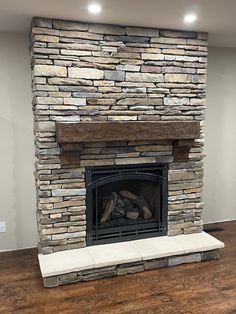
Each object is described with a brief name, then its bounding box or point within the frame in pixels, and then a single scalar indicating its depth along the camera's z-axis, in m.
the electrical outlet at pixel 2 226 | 3.27
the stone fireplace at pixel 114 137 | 2.75
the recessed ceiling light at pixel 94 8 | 2.37
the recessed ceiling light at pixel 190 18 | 2.64
